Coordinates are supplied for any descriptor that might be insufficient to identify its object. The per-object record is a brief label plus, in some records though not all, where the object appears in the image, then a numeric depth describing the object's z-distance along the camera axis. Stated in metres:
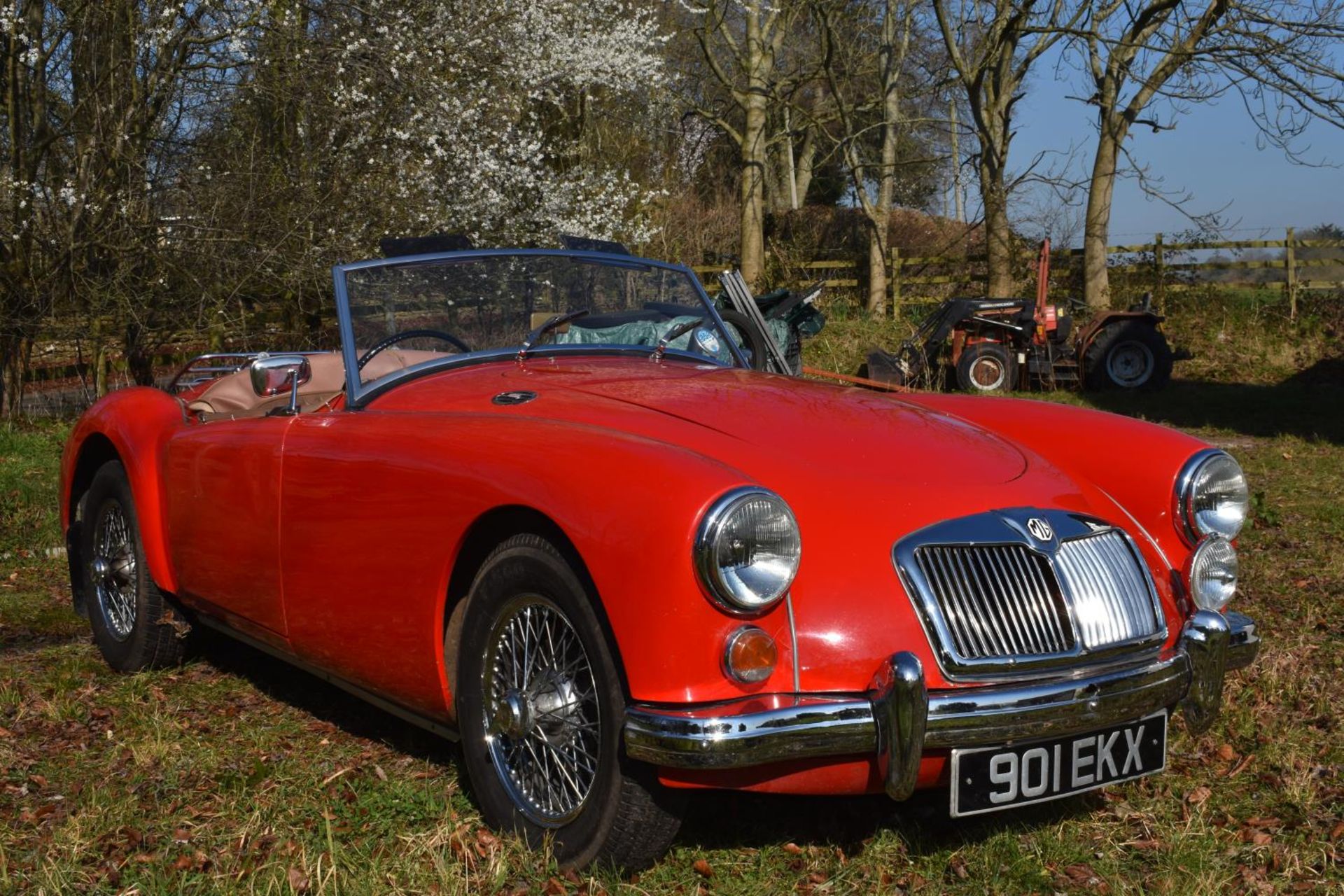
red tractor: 15.21
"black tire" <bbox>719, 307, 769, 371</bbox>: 4.80
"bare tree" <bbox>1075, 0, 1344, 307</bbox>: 15.66
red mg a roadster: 2.53
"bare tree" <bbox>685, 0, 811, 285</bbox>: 20.77
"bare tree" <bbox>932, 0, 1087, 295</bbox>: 18.59
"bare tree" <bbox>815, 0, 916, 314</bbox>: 20.27
